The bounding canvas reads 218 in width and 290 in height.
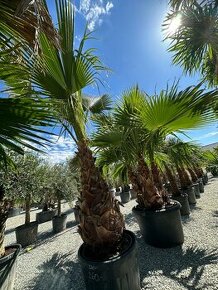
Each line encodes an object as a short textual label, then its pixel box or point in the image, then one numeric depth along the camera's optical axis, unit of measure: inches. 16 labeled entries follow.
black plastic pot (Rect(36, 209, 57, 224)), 297.6
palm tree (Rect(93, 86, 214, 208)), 84.8
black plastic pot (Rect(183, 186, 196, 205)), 214.7
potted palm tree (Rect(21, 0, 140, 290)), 64.2
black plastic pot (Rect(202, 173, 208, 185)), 423.2
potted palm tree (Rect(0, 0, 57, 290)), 43.0
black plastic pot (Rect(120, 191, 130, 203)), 368.0
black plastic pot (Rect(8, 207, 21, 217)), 505.9
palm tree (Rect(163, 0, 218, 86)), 96.7
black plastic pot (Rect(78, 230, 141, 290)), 64.8
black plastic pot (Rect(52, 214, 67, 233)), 219.5
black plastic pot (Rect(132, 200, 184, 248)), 108.5
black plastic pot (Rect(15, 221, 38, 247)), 182.2
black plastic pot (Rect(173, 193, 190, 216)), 167.7
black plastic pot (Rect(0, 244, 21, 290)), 79.4
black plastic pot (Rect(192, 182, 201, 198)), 254.9
